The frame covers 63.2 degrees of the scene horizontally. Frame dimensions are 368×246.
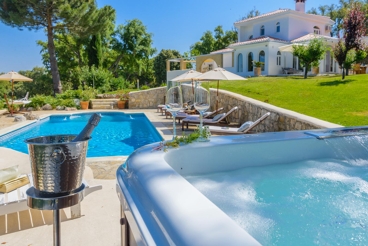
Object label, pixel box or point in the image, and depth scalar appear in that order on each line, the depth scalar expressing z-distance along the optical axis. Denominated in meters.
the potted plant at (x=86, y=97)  18.73
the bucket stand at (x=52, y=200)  1.60
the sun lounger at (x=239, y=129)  7.27
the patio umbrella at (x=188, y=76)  11.98
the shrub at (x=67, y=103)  18.56
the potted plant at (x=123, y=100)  19.31
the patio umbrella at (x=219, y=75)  9.75
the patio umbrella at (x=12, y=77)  14.74
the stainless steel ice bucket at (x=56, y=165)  1.53
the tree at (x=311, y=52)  17.17
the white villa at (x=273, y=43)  22.69
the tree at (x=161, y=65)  38.22
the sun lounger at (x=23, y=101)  18.49
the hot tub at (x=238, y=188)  1.47
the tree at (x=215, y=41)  38.56
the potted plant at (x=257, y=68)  21.80
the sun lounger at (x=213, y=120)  9.42
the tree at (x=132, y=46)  31.72
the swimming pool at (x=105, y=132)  8.94
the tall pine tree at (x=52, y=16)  20.61
